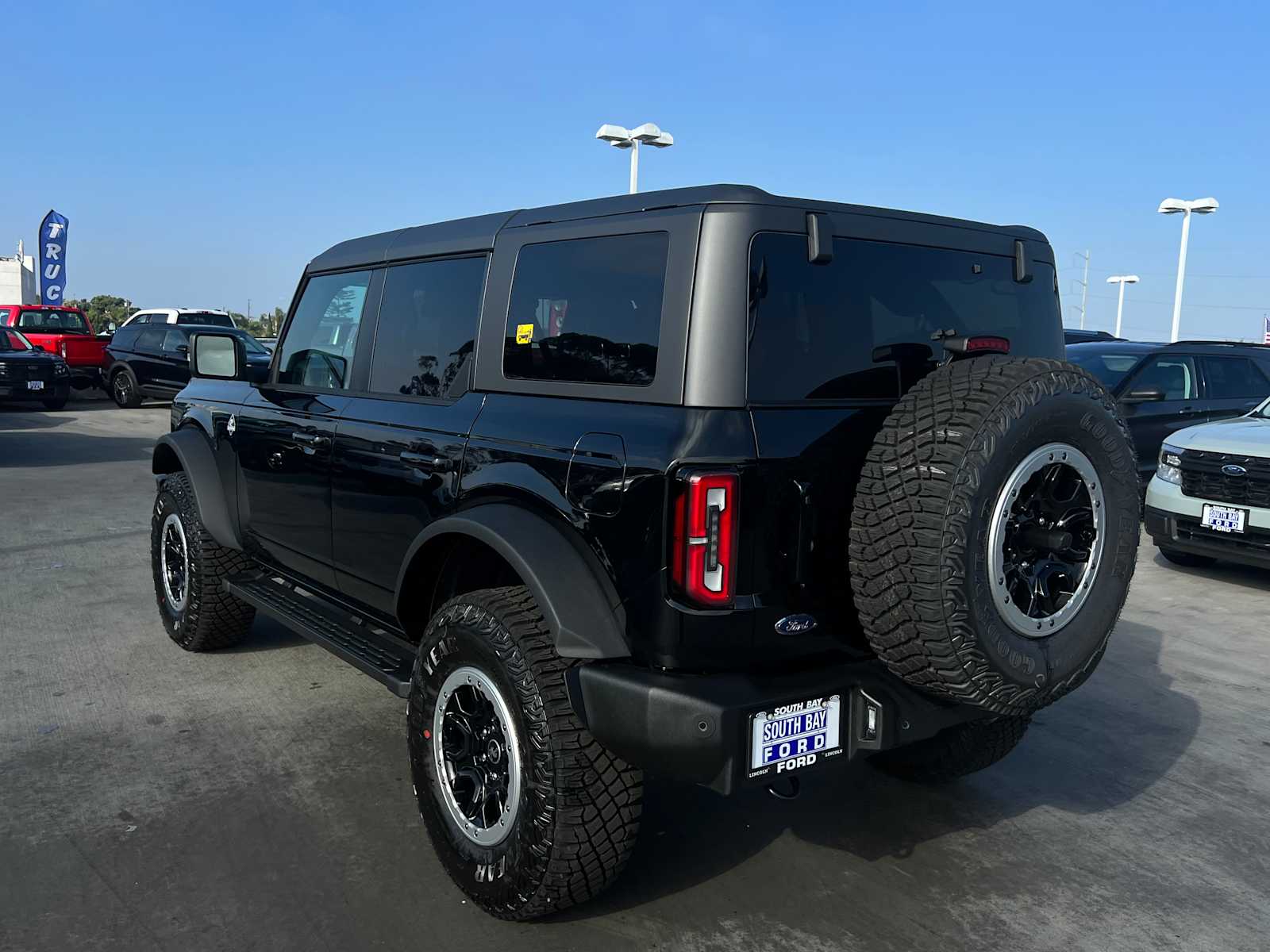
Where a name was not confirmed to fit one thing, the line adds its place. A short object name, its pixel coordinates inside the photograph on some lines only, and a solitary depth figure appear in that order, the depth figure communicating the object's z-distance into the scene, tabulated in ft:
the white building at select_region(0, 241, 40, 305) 169.89
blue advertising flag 112.98
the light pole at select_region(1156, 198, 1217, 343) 94.22
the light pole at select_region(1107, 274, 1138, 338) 143.74
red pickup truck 72.33
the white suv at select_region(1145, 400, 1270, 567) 23.08
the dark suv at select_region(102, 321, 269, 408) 66.18
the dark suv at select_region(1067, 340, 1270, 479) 32.81
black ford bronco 8.52
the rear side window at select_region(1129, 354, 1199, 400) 33.12
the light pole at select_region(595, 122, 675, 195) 62.13
